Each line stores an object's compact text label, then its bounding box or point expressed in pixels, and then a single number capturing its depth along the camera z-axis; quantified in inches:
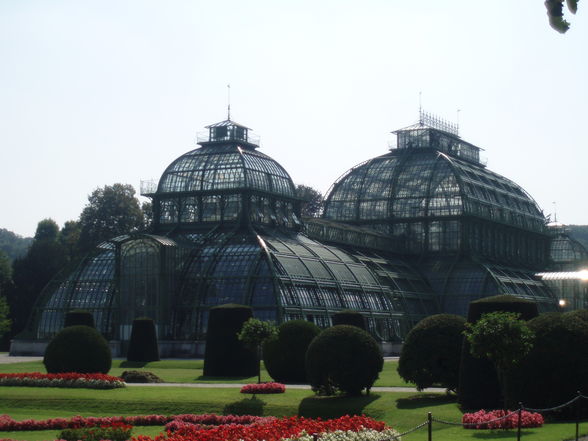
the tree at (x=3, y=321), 3205.2
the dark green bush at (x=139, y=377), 1780.3
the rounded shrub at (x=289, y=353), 1727.4
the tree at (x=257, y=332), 1690.5
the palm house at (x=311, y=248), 2733.8
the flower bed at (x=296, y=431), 957.8
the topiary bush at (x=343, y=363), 1424.7
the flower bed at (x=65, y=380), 1621.6
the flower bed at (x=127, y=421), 1205.1
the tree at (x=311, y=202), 4990.2
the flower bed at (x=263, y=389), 1499.8
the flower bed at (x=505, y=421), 1073.5
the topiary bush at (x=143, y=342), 2337.6
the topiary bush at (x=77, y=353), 1819.6
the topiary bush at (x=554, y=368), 1151.0
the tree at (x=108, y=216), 4175.7
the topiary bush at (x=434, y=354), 1414.2
